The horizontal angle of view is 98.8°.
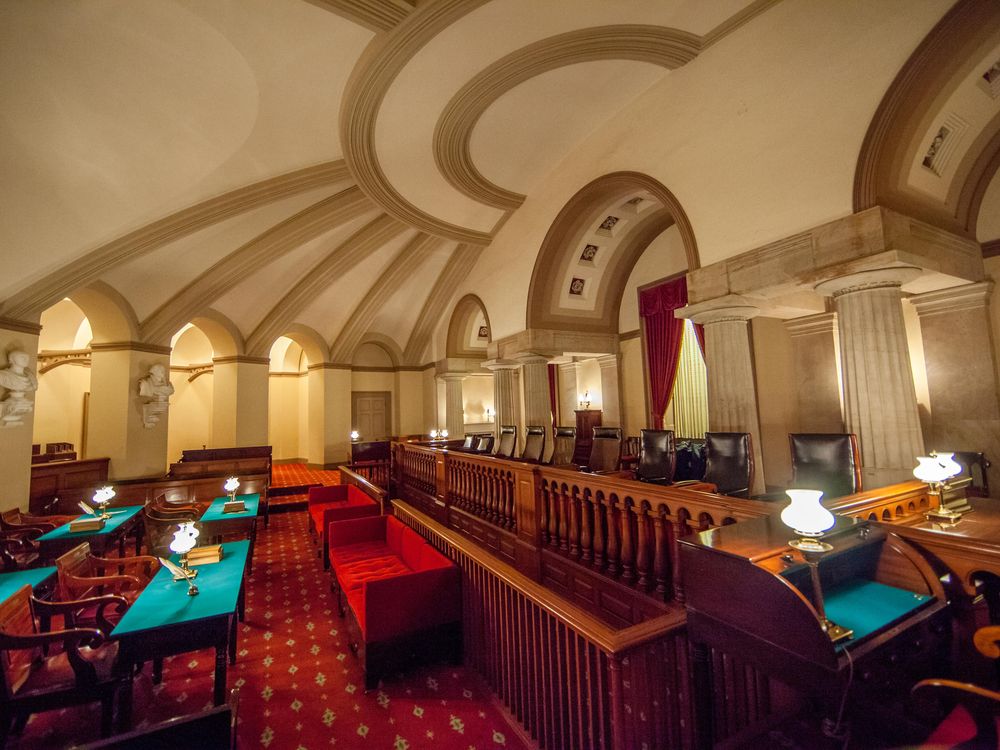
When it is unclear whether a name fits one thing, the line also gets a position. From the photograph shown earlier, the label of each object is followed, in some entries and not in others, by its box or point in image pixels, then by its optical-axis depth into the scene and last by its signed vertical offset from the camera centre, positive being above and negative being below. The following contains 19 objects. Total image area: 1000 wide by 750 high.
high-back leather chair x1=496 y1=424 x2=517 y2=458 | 7.79 -0.60
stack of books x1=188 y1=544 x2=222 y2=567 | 3.35 -1.06
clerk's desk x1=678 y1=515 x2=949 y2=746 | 1.28 -0.75
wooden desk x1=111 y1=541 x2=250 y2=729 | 2.26 -1.10
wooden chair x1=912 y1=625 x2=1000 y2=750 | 1.08 -0.85
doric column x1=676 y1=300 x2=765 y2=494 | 4.72 +0.37
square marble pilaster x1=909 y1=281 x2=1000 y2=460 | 4.69 +0.25
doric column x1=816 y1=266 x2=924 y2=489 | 3.60 +0.13
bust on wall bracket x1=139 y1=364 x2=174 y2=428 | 8.14 +0.59
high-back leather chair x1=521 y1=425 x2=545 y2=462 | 7.03 -0.62
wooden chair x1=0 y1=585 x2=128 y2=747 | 2.03 -1.29
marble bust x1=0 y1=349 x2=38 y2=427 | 5.37 +0.53
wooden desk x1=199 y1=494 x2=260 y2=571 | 4.69 -1.14
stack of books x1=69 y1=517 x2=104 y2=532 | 4.44 -1.02
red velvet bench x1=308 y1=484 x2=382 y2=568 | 5.01 -1.21
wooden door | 13.66 +0.04
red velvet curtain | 8.27 +1.30
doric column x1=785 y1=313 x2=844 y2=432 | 6.11 +0.34
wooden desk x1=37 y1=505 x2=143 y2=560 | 4.21 -1.13
